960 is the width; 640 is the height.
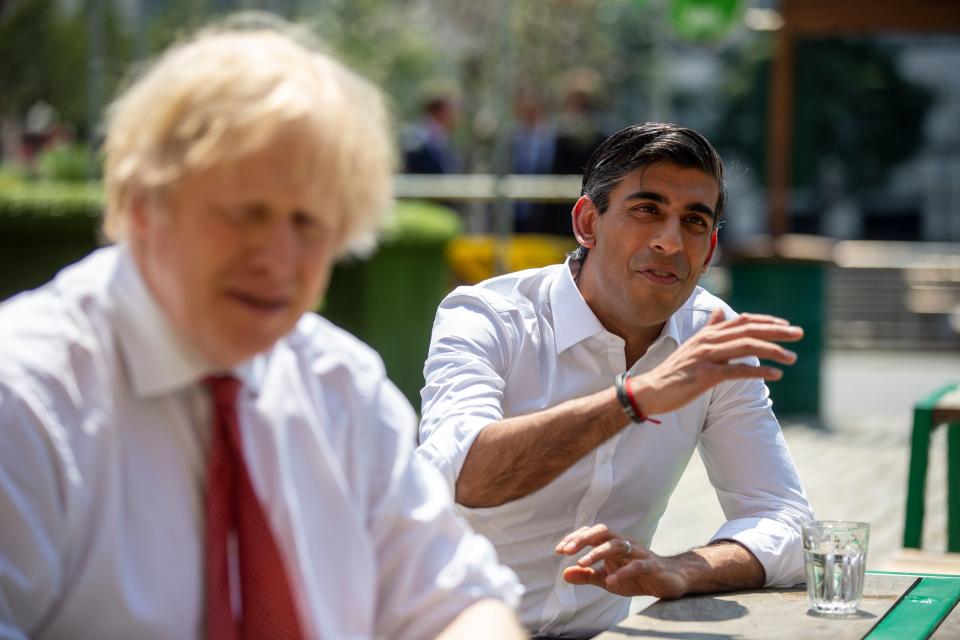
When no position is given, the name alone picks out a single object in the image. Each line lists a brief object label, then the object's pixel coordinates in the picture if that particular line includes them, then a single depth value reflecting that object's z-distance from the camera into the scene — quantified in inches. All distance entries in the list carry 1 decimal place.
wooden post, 507.2
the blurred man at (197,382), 58.1
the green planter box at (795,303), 429.7
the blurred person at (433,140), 509.4
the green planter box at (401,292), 379.9
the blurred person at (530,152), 518.6
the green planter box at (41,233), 377.4
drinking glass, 92.1
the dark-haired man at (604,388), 105.2
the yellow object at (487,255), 485.4
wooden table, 86.4
